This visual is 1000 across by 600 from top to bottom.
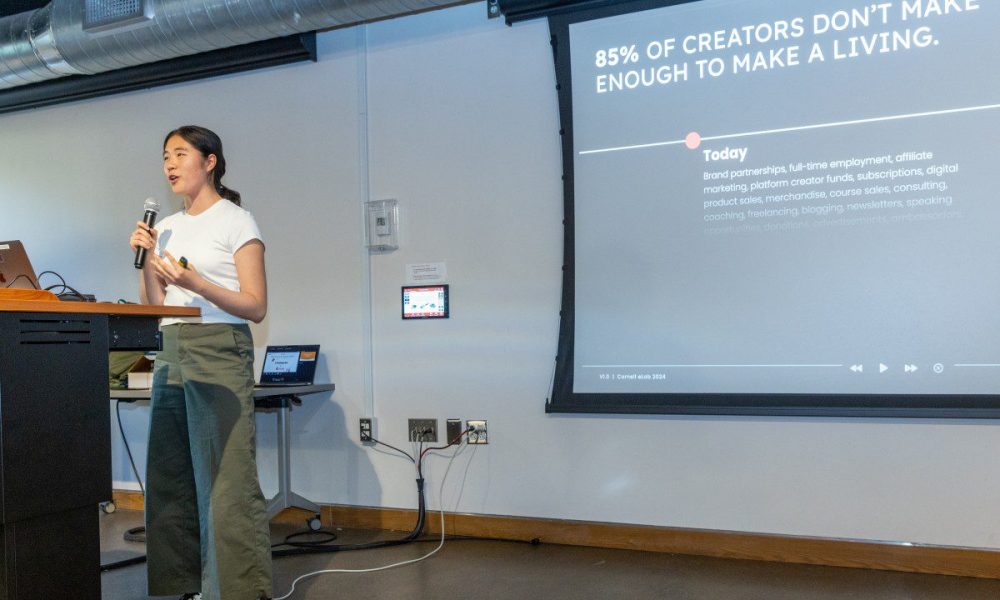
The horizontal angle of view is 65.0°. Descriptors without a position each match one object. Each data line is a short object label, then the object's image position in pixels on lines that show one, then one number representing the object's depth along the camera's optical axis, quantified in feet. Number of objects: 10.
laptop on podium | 9.03
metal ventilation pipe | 11.02
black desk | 5.42
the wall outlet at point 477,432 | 11.59
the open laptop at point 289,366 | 12.45
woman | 7.30
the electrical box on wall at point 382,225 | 12.20
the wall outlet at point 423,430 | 11.87
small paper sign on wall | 11.94
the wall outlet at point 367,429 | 12.26
